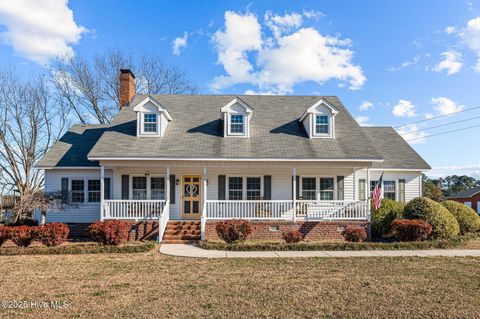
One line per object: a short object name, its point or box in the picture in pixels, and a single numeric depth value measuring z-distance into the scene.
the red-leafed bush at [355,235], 14.16
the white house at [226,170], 15.97
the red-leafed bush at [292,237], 13.60
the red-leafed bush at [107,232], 13.11
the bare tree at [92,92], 31.23
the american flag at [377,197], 15.55
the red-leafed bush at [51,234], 12.91
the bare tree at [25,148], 26.36
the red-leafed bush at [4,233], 12.83
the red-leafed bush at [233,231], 13.55
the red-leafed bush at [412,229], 13.84
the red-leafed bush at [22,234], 12.77
